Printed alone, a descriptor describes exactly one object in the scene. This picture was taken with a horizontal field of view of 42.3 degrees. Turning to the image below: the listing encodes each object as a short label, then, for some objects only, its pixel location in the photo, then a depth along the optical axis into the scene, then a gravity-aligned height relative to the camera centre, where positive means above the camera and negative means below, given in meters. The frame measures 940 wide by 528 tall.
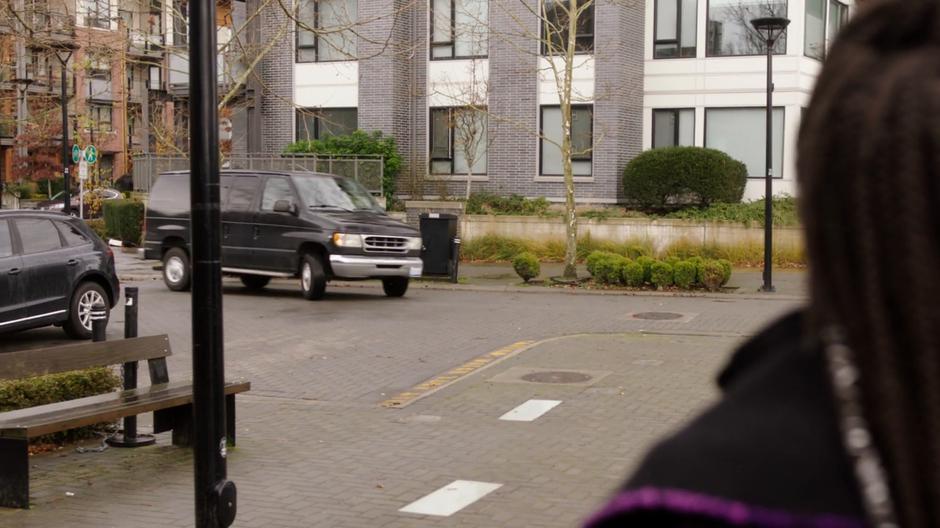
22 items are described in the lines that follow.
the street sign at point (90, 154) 36.66 +0.64
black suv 13.77 -1.15
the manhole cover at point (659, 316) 16.47 -1.90
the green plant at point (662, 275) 20.31 -1.62
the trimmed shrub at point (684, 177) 27.88 +0.02
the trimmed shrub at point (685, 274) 20.12 -1.59
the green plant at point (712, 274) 20.00 -1.58
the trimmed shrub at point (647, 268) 20.56 -1.52
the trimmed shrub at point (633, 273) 20.56 -1.61
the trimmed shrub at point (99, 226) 35.91 -1.56
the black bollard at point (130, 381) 8.56 -1.49
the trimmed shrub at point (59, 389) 8.23 -1.52
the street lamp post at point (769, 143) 19.50 +0.60
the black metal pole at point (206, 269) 5.30 -0.42
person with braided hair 1.04 -0.16
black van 18.75 -0.94
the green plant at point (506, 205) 29.27 -0.68
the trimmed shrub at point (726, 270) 20.03 -1.51
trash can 22.03 -1.23
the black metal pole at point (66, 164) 35.19 +0.33
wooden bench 6.84 -1.47
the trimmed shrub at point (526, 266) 21.56 -1.57
